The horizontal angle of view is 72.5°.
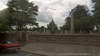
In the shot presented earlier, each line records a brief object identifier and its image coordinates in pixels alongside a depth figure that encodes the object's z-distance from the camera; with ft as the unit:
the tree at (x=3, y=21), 37.61
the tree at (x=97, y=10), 45.97
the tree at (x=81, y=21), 89.53
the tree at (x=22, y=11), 38.09
